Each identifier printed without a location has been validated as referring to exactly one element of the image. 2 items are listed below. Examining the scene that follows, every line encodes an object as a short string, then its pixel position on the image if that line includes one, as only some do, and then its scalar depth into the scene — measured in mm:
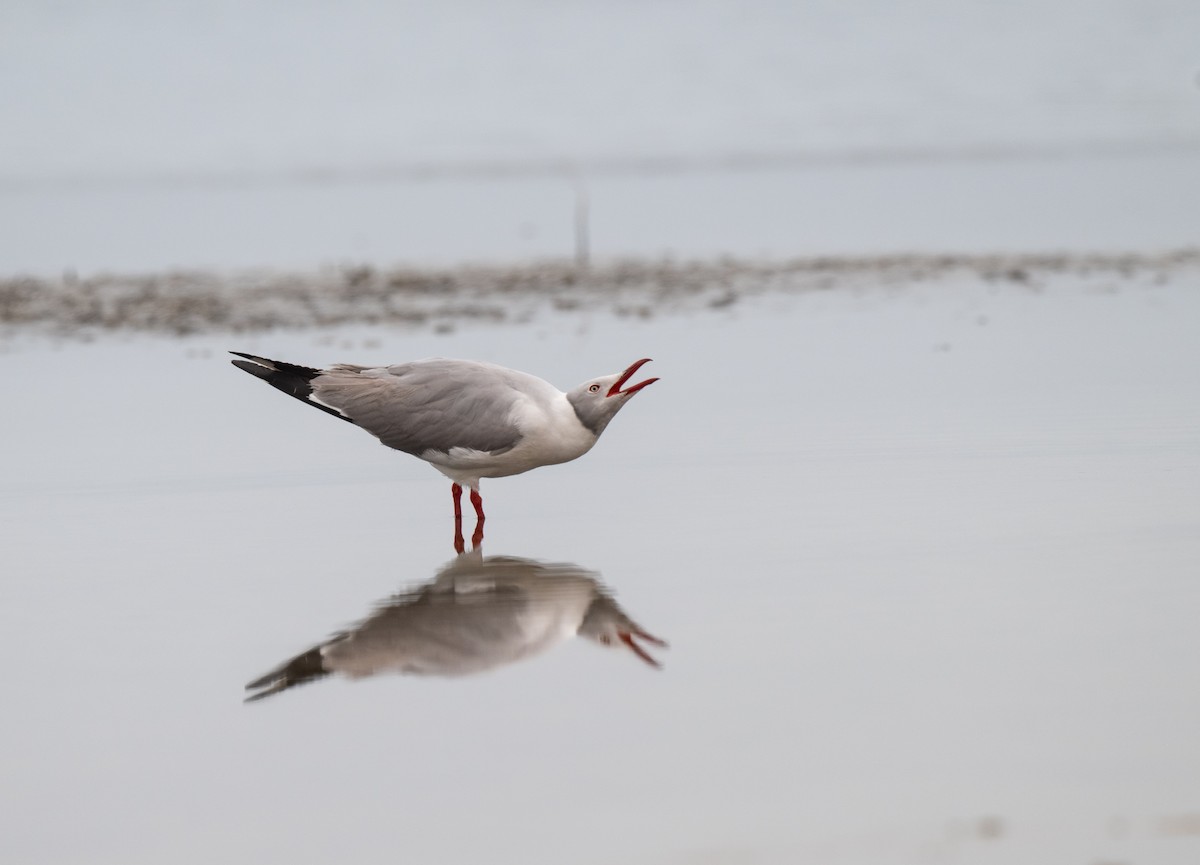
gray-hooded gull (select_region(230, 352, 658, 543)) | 16016
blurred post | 38750
